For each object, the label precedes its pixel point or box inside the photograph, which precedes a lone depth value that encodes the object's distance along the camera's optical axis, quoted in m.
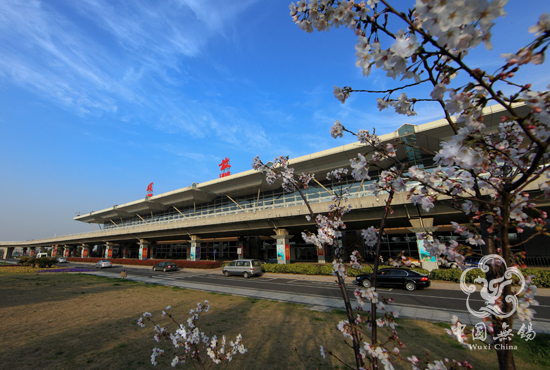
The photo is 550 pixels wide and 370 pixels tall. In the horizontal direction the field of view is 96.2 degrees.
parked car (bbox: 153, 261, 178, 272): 32.81
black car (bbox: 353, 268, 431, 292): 16.08
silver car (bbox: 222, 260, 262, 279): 25.28
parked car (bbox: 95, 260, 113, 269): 38.47
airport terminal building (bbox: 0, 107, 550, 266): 24.72
